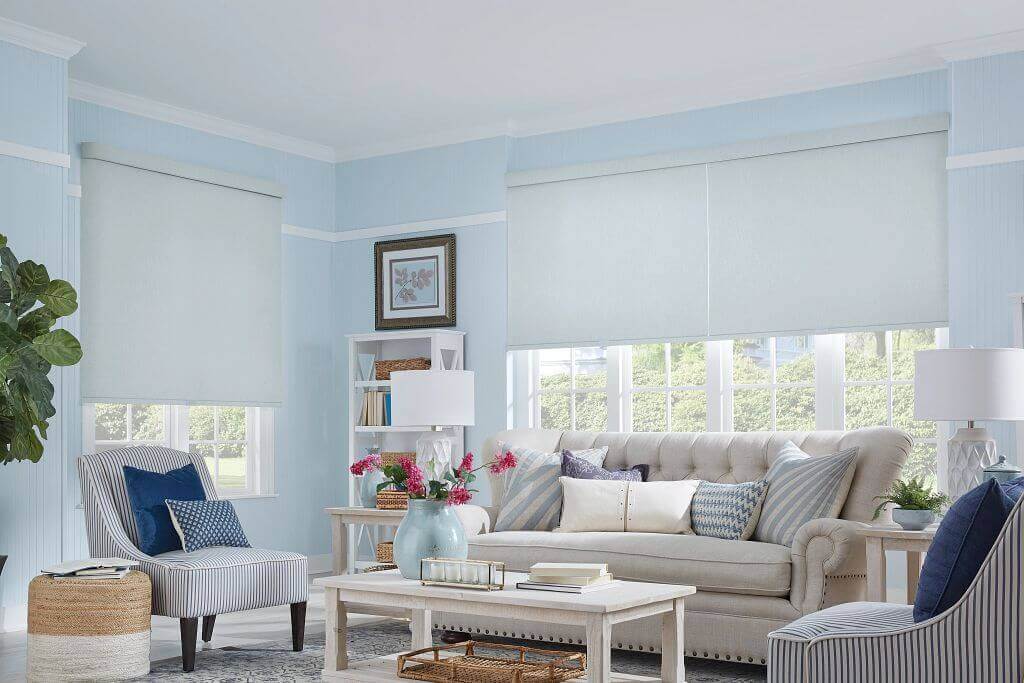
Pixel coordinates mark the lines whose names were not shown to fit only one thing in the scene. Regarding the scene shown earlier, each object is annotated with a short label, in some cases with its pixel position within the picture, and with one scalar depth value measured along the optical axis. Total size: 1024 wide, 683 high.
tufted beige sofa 4.20
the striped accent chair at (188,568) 4.38
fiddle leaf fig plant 4.52
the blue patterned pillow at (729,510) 4.65
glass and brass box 3.74
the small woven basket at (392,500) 5.68
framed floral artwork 7.00
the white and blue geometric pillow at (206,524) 4.70
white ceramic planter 4.22
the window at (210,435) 6.24
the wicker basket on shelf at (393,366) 6.79
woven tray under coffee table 3.60
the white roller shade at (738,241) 5.55
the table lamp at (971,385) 4.09
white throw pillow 4.87
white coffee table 3.43
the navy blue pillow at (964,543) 2.74
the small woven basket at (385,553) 5.54
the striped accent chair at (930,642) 2.64
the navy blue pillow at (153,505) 4.68
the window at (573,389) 6.63
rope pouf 4.16
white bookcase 6.82
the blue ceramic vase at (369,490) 5.77
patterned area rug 4.30
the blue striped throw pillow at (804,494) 4.45
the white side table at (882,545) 4.14
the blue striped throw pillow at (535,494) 5.22
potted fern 4.23
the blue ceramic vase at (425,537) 4.00
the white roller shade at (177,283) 6.03
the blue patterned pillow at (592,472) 5.18
